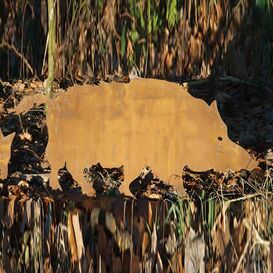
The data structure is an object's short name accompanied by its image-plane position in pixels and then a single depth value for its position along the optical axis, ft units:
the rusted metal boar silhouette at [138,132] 11.30
